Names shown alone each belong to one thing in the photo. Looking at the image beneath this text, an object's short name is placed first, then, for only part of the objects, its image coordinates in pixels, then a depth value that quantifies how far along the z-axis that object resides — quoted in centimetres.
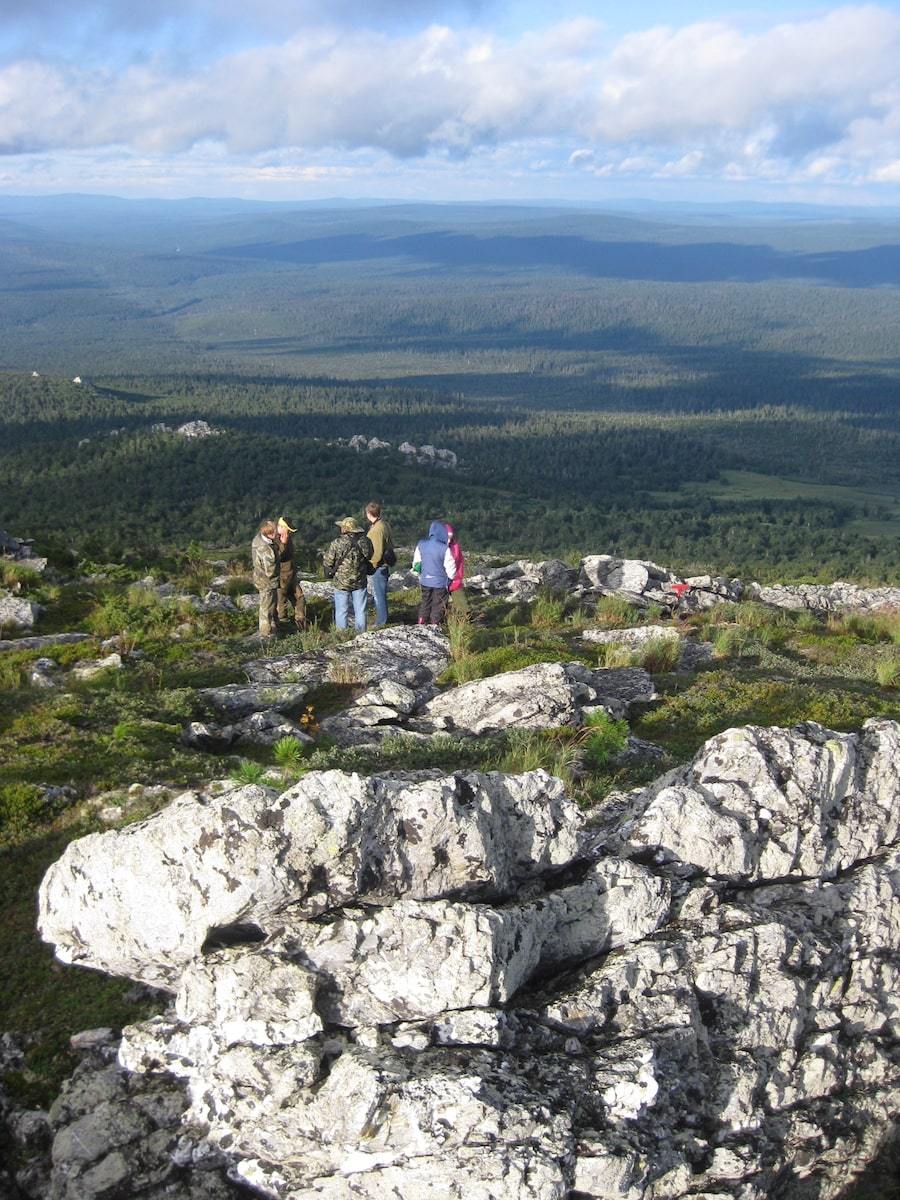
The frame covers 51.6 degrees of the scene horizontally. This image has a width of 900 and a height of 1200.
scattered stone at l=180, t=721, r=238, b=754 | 1084
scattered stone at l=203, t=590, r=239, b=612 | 1802
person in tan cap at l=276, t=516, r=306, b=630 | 1570
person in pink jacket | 1631
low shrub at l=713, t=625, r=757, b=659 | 1579
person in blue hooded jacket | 1631
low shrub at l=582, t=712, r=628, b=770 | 1070
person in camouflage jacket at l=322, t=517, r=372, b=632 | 1625
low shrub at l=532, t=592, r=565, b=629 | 1819
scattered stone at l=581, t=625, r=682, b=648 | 1609
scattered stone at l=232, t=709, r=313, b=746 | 1112
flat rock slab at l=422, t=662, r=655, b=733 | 1170
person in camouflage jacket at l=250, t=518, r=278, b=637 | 1549
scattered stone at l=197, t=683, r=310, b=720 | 1196
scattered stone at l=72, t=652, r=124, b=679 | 1285
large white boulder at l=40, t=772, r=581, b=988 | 645
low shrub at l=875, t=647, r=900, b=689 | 1480
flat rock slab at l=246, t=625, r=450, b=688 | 1327
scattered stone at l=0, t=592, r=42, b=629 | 1600
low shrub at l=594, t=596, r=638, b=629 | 1823
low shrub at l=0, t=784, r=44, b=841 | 868
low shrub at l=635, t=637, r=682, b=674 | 1489
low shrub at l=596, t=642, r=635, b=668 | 1475
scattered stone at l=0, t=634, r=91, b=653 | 1456
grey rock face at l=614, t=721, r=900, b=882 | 797
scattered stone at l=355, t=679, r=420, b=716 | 1227
